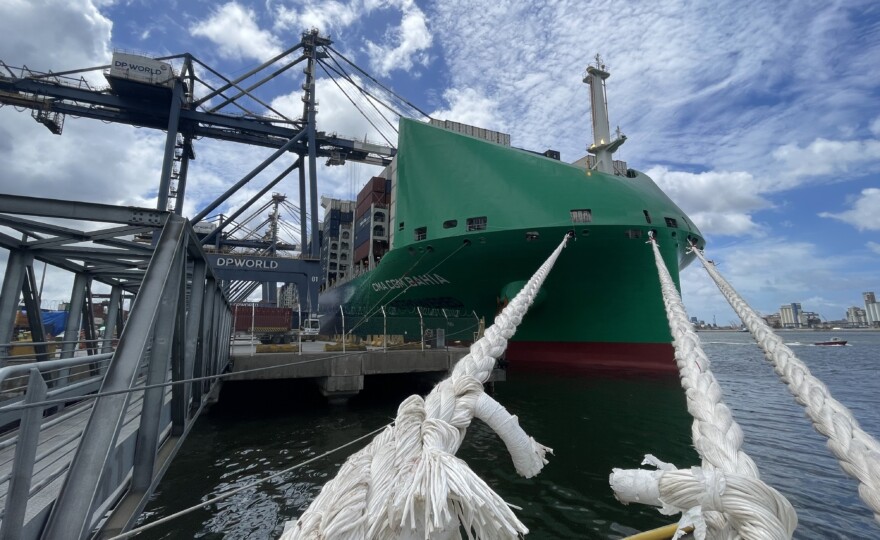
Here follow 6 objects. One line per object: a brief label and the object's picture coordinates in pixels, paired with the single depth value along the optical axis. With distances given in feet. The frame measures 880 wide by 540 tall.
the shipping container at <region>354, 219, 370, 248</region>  89.99
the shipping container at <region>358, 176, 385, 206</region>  93.61
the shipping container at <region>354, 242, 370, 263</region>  87.56
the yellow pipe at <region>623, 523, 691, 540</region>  8.81
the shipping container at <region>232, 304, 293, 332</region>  103.81
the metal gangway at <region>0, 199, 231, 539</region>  7.95
